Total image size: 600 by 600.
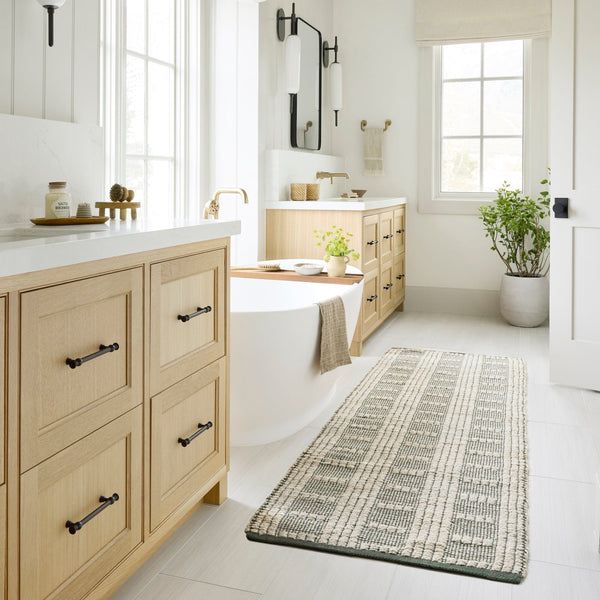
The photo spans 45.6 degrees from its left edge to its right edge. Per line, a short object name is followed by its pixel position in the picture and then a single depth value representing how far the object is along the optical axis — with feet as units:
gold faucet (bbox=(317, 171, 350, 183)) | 16.57
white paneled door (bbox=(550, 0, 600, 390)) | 11.21
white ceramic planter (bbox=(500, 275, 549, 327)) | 17.22
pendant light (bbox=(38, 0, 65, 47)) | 7.10
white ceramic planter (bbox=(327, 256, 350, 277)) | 12.55
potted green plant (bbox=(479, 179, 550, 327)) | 17.22
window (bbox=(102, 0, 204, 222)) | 10.14
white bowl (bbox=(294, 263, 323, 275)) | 12.78
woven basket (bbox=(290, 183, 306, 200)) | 15.15
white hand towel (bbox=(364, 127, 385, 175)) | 19.08
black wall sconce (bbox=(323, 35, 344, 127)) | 18.11
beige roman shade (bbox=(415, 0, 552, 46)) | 17.44
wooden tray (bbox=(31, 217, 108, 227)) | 6.38
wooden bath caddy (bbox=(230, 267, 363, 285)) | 12.34
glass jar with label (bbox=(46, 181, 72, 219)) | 6.73
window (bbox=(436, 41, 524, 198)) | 18.28
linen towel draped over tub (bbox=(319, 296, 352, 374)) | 9.80
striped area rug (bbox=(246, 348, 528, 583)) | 6.63
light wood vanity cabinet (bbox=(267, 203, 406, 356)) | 14.12
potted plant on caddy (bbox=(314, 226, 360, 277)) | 12.57
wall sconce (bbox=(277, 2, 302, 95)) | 14.53
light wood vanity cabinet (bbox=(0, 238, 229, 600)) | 4.29
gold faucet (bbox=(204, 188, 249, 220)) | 11.18
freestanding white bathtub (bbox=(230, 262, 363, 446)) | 8.78
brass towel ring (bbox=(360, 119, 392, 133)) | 19.04
